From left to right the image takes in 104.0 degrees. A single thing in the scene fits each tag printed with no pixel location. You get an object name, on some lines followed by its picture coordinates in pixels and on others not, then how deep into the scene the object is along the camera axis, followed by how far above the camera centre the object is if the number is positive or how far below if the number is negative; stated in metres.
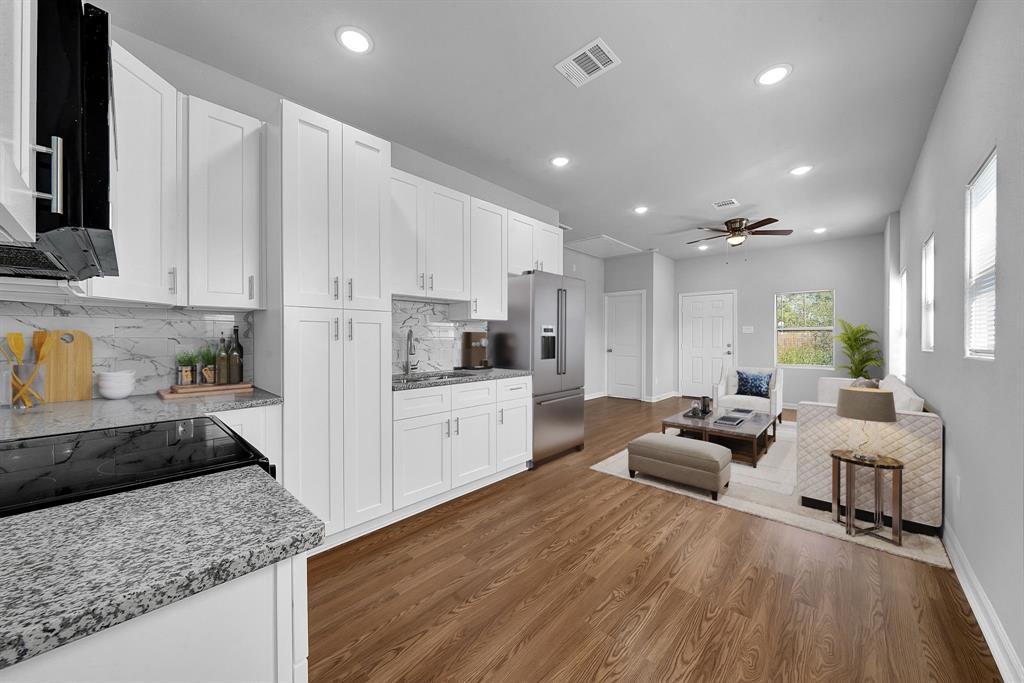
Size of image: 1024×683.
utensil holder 1.85 -0.21
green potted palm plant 5.95 -0.10
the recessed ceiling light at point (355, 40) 2.18 +1.69
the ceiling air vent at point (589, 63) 2.31 +1.69
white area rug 2.34 -1.18
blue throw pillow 5.19 -0.55
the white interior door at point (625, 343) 7.63 -0.01
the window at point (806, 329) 6.67 +0.25
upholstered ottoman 3.03 -0.94
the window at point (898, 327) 4.54 +0.20
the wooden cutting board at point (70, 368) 1.96 -0.14
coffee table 3.74 -0.84
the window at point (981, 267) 1.82 +0.38
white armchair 4.84 -0.72
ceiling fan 4.96 +1.41
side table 2.36 -0.90
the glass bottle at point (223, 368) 2.38 -0.16
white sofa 2.45 -0.70
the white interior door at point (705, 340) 7.57 +0.05
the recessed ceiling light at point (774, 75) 2.47 +1.70
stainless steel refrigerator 3.79 -0.06
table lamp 2.33 -0.37
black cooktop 0.77 -0.29
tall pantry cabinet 2.18 +0.16
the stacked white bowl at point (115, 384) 2.04 -0.22
